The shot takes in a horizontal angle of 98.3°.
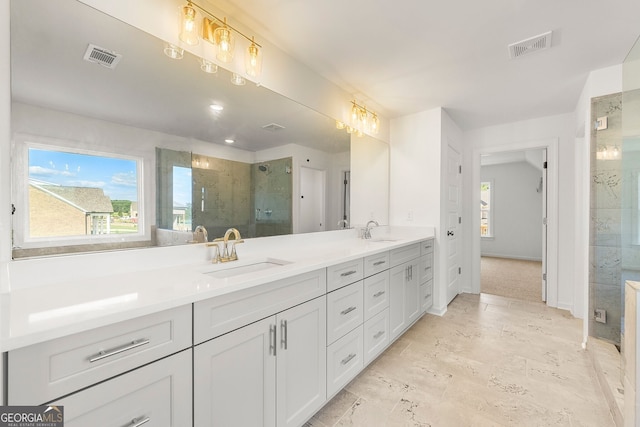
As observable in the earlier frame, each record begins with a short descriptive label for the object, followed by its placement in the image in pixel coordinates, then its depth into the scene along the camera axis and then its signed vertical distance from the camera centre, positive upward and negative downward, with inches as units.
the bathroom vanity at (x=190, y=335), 30.3 -17.6
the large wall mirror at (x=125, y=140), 43.5 +14.9
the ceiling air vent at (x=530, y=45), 73.0 +46.0
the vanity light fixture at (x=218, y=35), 56.2 +39.2
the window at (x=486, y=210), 268.5 +2.4
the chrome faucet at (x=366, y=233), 115.0 -8.4
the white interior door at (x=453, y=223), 132.6 -5.0
